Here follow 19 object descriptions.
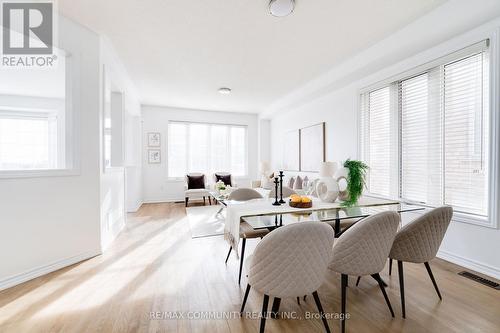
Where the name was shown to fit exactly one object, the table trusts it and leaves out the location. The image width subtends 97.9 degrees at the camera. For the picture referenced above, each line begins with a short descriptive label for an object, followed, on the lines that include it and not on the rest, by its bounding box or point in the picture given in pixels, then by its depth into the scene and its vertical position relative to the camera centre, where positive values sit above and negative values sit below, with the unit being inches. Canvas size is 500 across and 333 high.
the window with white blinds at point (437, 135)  91.7 +15.2
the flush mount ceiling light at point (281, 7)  84.4 +63.0
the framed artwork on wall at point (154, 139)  242.8 +28.6
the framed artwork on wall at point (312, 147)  183.8 +16.1
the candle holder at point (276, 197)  86.9 -12.9
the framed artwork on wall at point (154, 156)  243.6 +9.7
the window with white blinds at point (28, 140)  152.5 +19.0
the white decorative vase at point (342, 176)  93.3 -4.9
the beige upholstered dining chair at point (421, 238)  64.7 -22.2
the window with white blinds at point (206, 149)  256.1 +19.8
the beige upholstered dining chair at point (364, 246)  56.6 -21.8
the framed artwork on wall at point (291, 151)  221.4 +15.0
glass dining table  65.4 -17.1
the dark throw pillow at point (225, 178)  246.2 -15.1
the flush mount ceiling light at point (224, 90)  184.2 +63.7
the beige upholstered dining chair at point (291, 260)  49.2 -22.4
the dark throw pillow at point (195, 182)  233.1 -18.6
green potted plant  91.4 -5.9
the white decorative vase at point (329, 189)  91.9 -10.2
